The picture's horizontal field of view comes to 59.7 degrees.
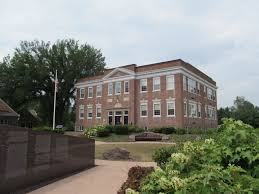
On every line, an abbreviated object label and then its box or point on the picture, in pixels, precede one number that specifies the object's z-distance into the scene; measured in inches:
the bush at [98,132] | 985.8
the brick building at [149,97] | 1091.9
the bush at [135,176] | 182.5
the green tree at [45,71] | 1515.3
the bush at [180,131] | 971.6
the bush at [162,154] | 273.7
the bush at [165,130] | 996.1
